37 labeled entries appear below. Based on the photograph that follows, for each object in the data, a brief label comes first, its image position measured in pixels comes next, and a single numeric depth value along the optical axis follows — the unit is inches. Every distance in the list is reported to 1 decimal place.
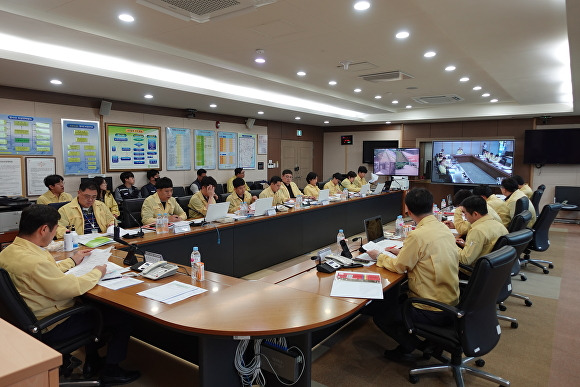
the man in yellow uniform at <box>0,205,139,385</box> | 75.5
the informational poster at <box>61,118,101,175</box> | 223.1
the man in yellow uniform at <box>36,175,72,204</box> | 182.4
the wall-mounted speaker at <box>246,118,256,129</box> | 344.2
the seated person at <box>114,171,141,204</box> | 239.6
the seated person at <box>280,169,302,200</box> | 252.6
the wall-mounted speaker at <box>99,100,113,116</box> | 233.9
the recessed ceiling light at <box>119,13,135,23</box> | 122.9
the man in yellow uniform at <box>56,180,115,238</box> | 136.6
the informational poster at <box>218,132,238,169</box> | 322.8
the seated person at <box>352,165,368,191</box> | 338.6
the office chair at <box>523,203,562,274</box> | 168.7
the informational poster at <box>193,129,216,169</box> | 302.5
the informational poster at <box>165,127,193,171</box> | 281.3
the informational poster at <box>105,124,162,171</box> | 246.1
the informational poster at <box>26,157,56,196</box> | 208.8
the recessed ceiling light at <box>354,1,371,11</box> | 114.3
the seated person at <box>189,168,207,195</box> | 280.8
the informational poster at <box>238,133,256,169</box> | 341.7
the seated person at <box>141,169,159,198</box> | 252.4
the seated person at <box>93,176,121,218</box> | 204.5
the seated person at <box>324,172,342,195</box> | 298.3
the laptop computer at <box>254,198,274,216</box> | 182.1
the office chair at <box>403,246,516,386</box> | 78.0
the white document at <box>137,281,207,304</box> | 77.9
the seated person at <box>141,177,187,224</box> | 163.3
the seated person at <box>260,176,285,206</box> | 228.8
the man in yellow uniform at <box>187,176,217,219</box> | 185.9
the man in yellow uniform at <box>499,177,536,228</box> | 183.6
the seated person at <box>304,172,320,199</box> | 283.3
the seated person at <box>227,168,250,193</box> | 293.9
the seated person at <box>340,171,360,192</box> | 325.7
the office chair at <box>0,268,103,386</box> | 70.0
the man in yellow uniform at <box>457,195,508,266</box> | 113.3
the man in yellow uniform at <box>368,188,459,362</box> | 89.2
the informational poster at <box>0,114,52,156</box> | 198.3
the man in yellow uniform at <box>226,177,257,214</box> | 206.7
